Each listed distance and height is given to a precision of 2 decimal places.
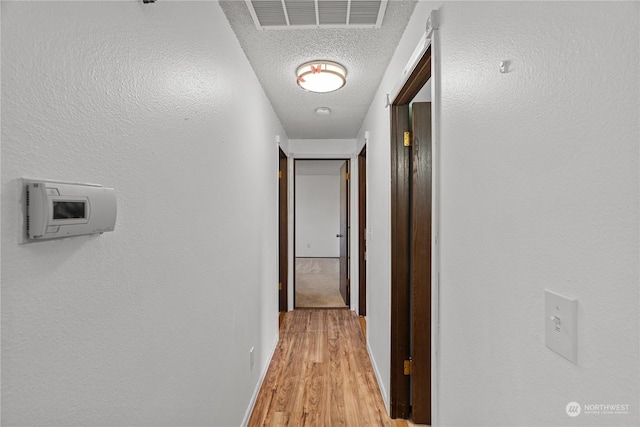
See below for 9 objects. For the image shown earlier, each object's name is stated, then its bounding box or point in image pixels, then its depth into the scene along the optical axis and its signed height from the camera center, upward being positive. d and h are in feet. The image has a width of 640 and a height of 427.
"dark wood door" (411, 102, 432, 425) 6.67 -0.78
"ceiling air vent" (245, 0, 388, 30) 4.81 +3.05
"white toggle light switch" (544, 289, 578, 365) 1.93 -0.69
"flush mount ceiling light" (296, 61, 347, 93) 6.98 +2.96
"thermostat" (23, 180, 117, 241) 1.82 +0.02
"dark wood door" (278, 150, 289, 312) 13.44 -0.49
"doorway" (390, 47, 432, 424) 6.69 -0.97
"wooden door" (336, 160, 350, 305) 14.73 -0.93
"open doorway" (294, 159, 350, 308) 25.71 -0.37
